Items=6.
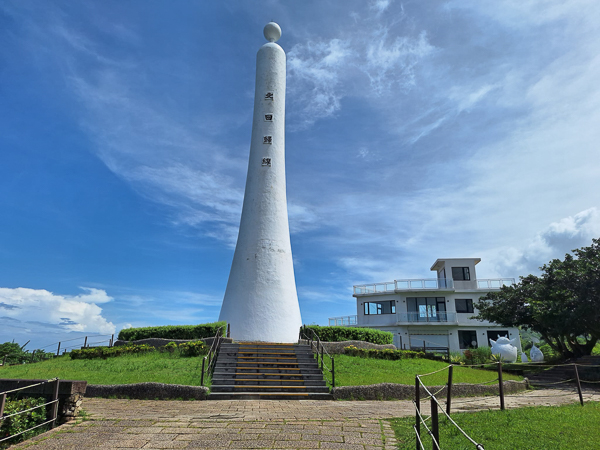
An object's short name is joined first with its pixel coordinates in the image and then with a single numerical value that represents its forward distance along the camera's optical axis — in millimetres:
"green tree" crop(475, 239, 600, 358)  16219
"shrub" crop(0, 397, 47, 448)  5918
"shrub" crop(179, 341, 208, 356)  14625
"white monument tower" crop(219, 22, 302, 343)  18344
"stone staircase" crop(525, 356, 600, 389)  14985
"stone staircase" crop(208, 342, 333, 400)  10922
